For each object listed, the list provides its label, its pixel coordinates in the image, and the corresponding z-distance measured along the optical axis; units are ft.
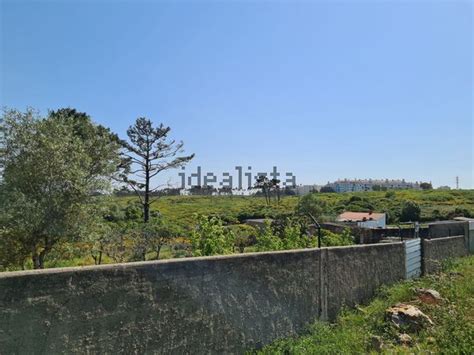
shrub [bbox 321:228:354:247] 32.12
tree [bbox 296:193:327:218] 96.53
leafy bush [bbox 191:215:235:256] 23.08
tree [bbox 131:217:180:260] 47.14
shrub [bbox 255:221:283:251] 26.07
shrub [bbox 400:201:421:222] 128.42
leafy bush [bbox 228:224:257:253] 46.38
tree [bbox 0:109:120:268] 34.91
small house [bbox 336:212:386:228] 97.51
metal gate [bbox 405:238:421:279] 26.93
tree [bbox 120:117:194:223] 104.94
